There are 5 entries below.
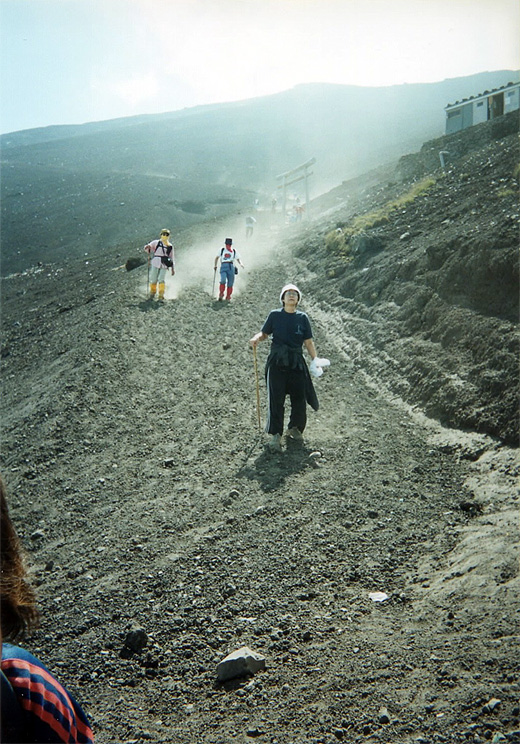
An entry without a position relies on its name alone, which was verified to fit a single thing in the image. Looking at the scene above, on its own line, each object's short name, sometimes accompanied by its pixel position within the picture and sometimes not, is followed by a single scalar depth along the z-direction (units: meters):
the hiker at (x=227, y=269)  15.44
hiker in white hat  7.66
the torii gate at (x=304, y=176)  32.98
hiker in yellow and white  15.09
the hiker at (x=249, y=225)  28.28
